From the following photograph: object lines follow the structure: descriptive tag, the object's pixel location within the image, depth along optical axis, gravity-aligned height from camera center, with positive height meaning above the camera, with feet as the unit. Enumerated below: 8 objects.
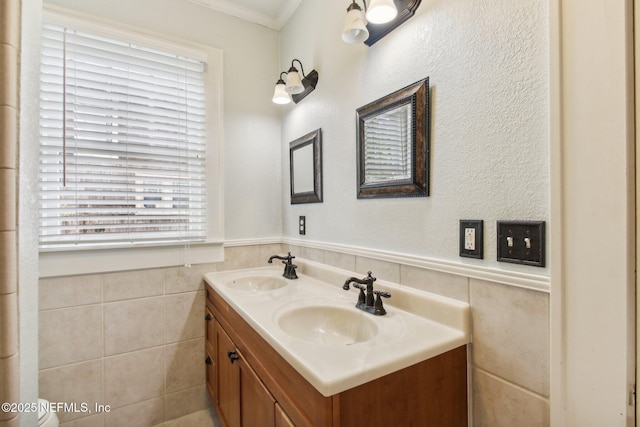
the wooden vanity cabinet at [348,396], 2.40 -1.72
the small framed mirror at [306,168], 5.67 +0.99
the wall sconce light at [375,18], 3.50 +2.56
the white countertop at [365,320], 2.44 -1.28
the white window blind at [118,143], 5.00 +1.37
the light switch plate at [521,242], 2.56 -0.26
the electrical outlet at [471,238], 3.02 -0.26
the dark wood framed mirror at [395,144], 3.60 +0.97
